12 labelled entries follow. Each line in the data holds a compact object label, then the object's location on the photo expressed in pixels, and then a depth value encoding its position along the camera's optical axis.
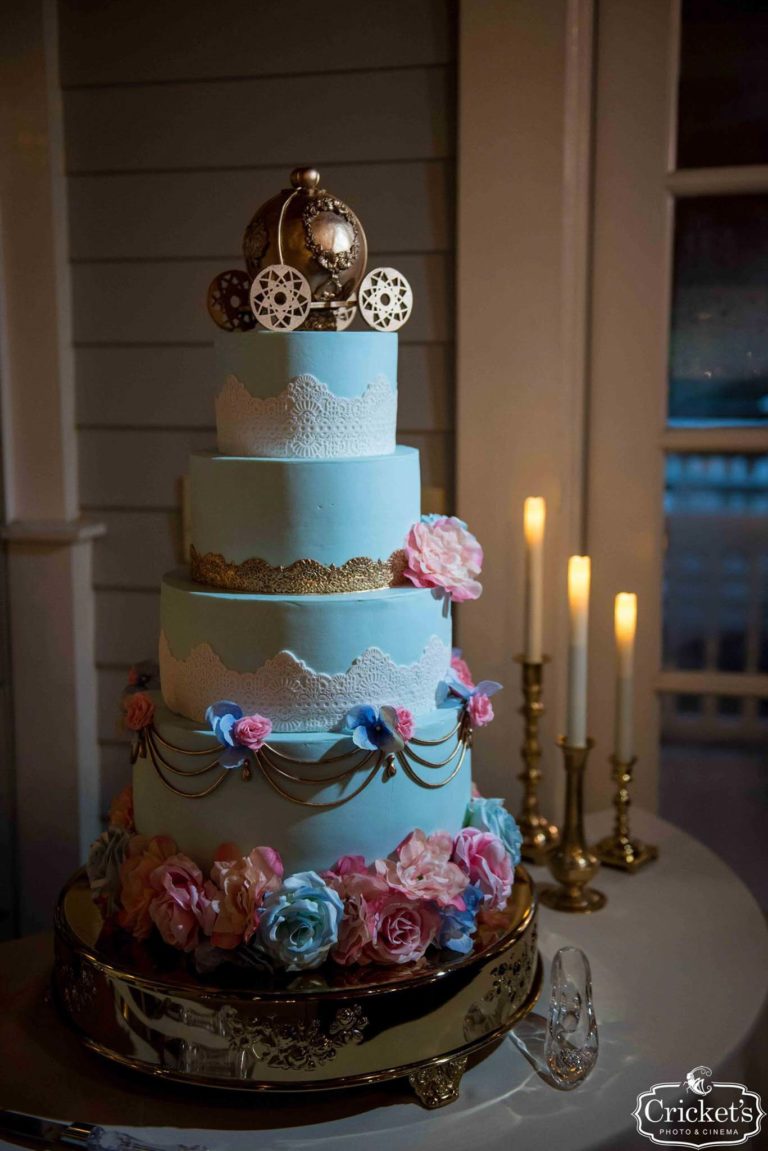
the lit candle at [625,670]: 1.76
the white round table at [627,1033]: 1.16
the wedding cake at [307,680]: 1.22
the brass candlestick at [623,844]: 1.80
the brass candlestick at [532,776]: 1.83
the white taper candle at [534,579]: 1.80
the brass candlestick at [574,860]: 1.68
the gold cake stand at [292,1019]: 1.17
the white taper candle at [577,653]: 1.67
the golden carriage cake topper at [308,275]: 1.26
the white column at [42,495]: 1.96
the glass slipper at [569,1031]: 1.25
